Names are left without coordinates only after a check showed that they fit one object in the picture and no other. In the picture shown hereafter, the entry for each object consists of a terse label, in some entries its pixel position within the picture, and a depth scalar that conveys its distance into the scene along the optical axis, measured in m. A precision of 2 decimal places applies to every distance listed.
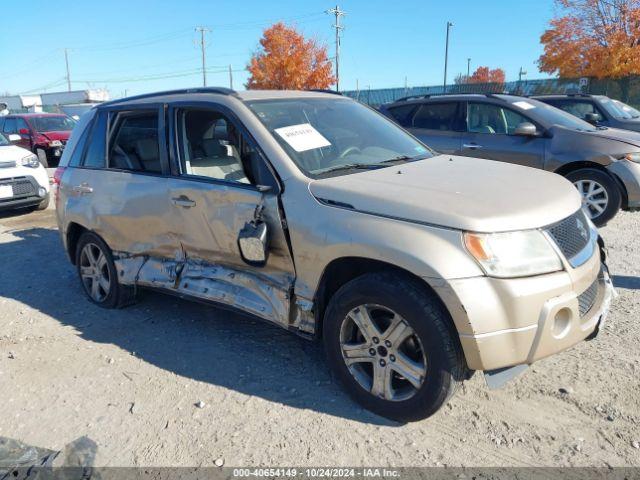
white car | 8.64
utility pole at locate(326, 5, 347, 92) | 44.34
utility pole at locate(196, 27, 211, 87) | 57.31
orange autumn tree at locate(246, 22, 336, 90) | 40.59
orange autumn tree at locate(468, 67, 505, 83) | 73.75
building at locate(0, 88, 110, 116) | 46.25
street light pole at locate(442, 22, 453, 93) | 48.93
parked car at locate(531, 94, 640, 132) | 10.55
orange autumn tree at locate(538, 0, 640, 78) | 26.00
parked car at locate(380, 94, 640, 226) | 6.59
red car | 15.82
